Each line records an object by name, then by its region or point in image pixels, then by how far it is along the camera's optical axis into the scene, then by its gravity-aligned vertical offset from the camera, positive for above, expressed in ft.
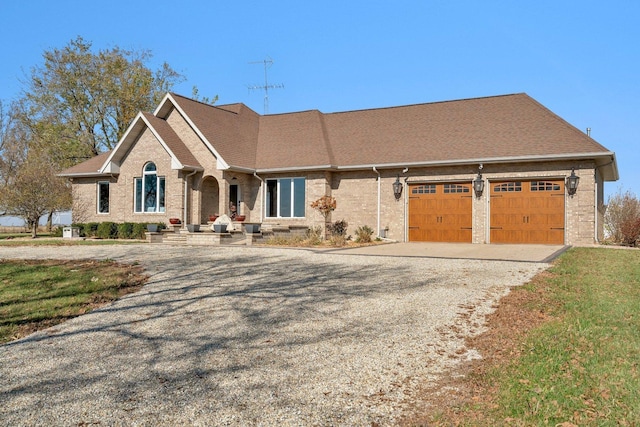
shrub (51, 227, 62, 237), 86.67 -3.18
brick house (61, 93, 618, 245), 62.39 +6.91
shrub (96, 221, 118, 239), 77.36 -2.47
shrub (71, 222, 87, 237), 81.08 -2.45
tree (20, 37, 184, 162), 115.96 +29.42
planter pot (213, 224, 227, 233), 64.64 -1.71
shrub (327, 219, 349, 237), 72.08 -1.83
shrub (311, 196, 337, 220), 71.15 +1.71
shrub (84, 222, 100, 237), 80.28 -2.41
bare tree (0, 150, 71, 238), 83.30 +3.85
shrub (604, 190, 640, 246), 65.67 -0.19
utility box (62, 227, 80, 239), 80.33 -3.03
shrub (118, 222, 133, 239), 75.00 -2.38
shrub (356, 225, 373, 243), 66.08 -2.53
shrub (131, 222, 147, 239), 74.28 -2.35
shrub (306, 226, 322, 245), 60.95 -2.66
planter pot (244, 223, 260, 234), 64.90 -1.70
